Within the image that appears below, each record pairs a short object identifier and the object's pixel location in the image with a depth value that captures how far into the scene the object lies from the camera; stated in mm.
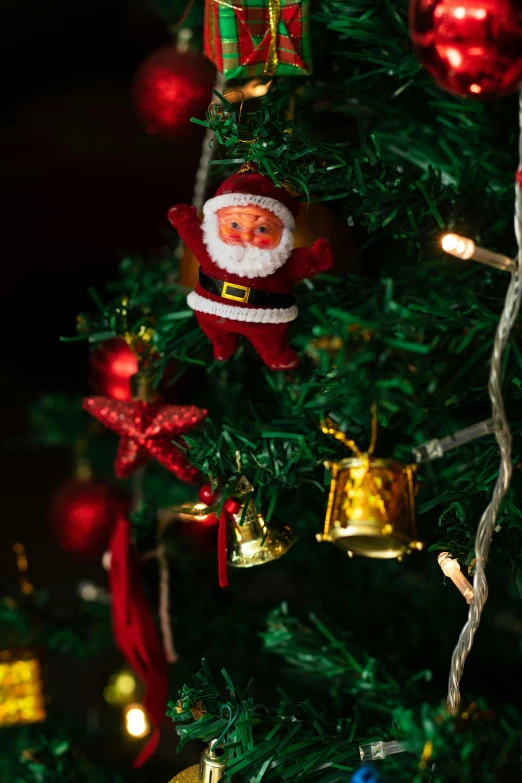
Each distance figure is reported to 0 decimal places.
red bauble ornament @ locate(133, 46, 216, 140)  607
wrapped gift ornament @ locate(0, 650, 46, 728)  616
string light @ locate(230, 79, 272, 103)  561
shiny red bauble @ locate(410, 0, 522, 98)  458
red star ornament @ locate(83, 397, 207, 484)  554
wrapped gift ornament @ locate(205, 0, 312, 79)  522
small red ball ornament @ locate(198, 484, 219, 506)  524
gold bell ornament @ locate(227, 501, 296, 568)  536
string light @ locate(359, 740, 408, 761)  483
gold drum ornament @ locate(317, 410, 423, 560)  518
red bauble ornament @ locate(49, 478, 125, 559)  643
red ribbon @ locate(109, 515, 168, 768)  580
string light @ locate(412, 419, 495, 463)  467
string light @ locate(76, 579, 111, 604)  658
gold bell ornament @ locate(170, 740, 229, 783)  503
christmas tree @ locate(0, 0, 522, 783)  484
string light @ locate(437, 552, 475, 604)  477
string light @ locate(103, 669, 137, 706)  672
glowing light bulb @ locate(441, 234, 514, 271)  463
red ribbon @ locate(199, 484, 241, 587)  529
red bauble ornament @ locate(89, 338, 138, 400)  600
